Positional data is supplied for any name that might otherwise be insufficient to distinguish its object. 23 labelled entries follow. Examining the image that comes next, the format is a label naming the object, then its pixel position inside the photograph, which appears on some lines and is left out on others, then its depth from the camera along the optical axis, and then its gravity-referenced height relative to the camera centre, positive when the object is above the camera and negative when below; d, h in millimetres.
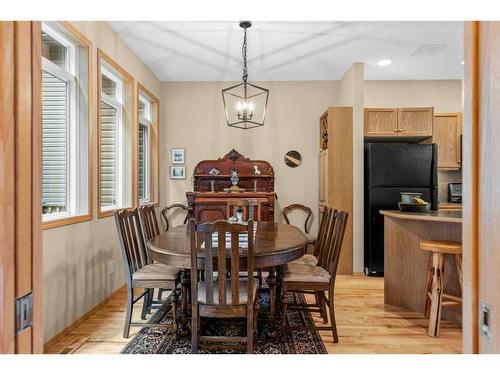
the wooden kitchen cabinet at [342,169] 4645 +221
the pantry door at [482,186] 619 +0
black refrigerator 4418 +111
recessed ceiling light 4632 +1688
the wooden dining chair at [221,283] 2072 -625
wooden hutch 5406 +167
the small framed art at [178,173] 5535 +184
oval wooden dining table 2256 -453
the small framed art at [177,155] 5527 +474
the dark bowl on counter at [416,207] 3307 -206
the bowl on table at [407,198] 3406 -123
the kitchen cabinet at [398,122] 4770 +888
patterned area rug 2473 -1199
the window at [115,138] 3840 +545
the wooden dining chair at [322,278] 2633 -722
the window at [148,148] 5066 +560
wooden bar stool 2742 -721
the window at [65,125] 2881 +526
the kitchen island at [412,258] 3055 -691
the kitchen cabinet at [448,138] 5066 +712
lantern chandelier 5527 +1329
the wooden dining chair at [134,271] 2680 -717
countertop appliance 5234 -93
